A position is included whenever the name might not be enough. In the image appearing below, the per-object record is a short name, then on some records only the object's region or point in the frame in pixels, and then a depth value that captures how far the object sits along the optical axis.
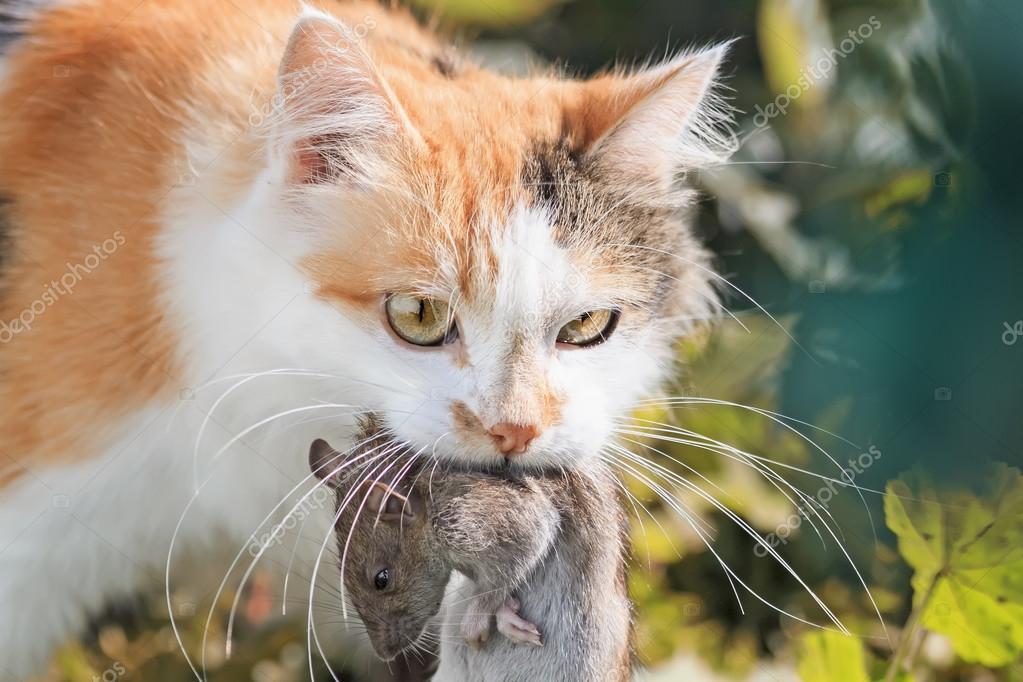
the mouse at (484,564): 1.42
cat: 1.42
